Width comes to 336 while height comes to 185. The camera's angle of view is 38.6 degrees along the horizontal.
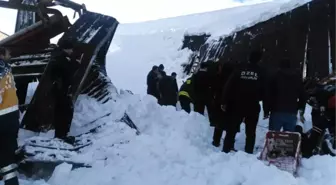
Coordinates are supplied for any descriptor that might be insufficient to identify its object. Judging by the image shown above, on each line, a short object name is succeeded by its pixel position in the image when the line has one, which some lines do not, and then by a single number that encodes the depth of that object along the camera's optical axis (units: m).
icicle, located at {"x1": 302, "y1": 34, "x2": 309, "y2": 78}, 13.25
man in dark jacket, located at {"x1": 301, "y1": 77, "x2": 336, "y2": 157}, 7.00
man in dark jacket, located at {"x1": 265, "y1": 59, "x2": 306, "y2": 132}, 7.18
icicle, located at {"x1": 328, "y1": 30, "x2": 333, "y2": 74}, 12.58
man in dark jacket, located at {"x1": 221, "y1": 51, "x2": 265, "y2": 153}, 6.75
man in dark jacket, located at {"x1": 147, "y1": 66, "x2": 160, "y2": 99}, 11.94
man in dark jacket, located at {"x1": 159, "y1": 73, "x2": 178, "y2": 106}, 11.49
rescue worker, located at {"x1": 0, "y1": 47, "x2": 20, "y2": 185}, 4.42
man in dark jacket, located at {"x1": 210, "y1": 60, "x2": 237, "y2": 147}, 7.27
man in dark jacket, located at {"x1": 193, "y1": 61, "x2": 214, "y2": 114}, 8.78
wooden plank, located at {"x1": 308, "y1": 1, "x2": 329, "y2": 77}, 12.94
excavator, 7.20
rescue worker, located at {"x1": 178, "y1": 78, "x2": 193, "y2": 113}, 10.11
